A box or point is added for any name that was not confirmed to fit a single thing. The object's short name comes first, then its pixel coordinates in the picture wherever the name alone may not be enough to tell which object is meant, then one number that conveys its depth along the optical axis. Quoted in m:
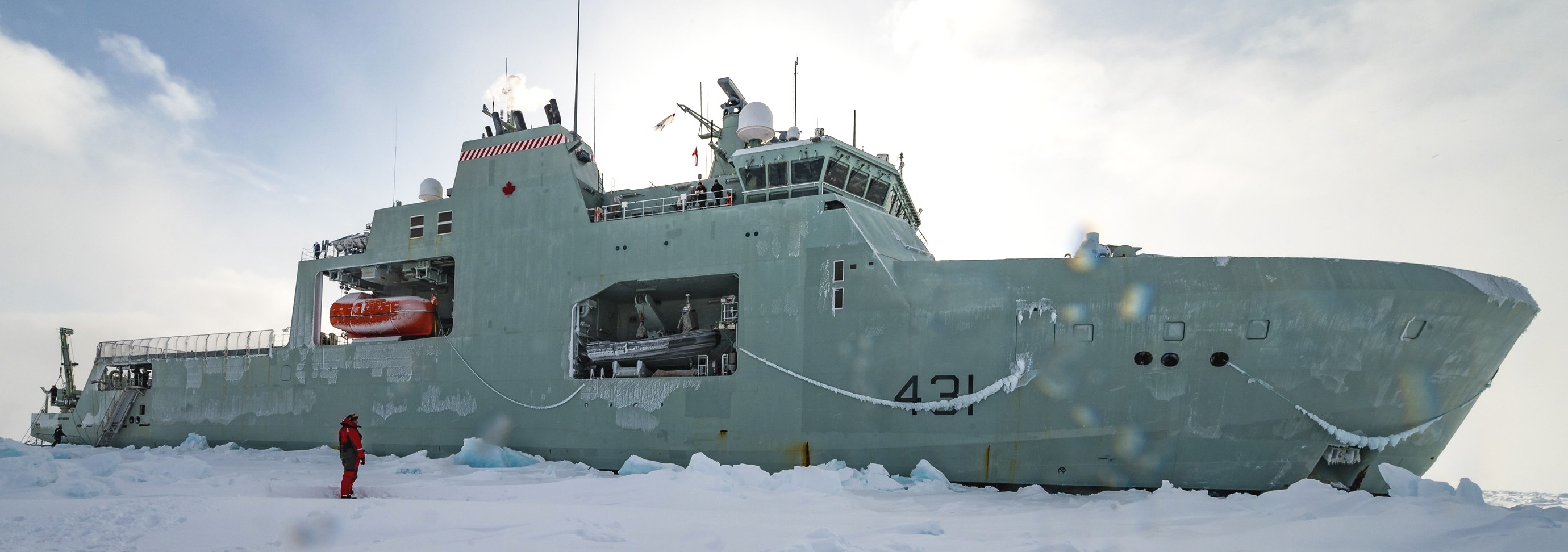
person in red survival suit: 11.12
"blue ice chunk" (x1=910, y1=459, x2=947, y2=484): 13.73
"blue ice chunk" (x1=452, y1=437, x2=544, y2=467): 16.80
